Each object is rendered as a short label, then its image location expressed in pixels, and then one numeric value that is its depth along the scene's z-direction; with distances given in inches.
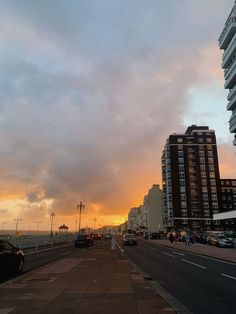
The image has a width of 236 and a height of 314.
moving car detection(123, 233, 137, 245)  1415.8
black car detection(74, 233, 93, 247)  1216.8
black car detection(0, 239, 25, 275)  378.6
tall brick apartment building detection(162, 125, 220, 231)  3749.8
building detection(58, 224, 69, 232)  2684.4
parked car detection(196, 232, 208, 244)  1567.7
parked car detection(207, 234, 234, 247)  1199.5
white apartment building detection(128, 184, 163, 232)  4686.4
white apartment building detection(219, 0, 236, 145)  1881.6
